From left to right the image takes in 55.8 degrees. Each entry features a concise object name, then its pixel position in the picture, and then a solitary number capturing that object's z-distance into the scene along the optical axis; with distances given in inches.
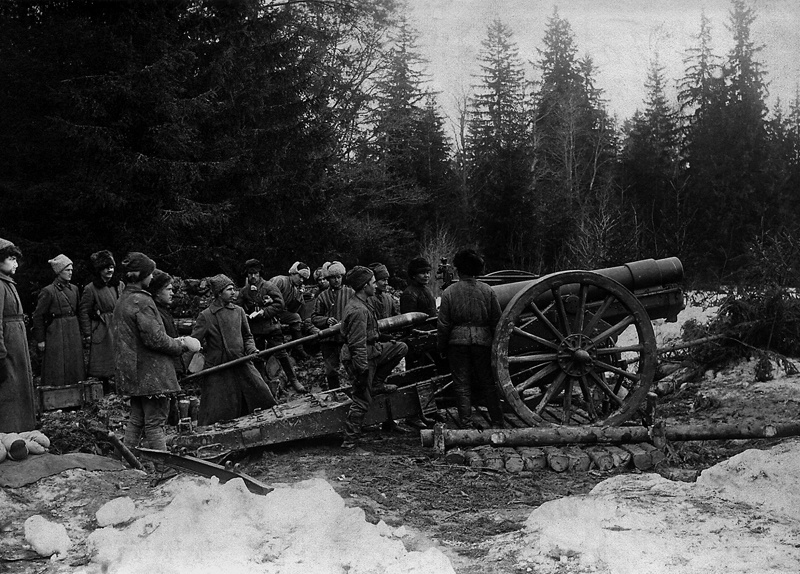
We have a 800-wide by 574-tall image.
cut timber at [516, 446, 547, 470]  246.1
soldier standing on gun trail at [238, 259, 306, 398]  377.4
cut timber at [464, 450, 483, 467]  244.8
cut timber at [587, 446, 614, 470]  243.4
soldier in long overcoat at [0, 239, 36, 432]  239.6
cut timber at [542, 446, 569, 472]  245.1
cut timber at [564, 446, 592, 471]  245.3
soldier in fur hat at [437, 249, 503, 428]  270.7
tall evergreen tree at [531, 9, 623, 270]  834.8
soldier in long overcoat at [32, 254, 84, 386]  354.6
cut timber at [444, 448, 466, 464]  247.9
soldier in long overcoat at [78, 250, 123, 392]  365.1
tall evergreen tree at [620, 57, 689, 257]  891.4
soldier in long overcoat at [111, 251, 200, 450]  237.6
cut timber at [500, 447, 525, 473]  243.9
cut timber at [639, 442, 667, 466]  244.2
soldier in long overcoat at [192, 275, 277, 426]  288.7
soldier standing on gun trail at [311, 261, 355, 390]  368.8
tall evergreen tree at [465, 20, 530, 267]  870.5
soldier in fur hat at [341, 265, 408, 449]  267.1
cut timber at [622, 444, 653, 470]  242.5
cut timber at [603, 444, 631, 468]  244.2
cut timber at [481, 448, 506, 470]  243.8
